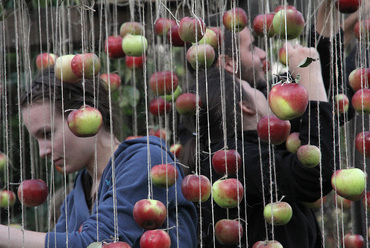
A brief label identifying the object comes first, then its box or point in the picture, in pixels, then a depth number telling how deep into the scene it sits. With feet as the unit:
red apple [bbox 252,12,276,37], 14.76
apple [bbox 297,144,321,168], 14.54
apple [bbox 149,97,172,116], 16.23
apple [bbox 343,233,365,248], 15.30
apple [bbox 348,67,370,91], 14.56
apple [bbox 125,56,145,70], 16.99
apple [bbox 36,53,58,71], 16.50
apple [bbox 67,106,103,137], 13.74
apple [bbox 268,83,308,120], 13.39
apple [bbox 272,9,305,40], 13.91
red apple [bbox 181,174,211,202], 13.88
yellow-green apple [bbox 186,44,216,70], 14.28
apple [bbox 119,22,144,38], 15.55
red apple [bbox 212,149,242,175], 14.25
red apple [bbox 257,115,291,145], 14.06
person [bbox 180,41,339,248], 14.99
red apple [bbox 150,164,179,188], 13.90
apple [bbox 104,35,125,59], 15.64
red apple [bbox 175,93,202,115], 15.15
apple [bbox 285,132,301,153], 15.08
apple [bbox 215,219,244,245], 14.22
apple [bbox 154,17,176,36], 15.65
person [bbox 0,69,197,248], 13.93
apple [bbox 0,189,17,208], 15.48
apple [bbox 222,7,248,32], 14.96
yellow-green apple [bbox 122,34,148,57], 15.14
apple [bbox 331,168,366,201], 13.81
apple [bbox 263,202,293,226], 14.07
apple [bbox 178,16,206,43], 13.90
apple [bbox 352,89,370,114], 14.27
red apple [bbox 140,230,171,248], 13.59
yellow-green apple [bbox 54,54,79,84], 14.42
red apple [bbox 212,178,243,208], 13.95
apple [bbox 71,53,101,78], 14.06
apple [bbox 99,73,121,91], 16.67
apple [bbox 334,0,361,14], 14.37
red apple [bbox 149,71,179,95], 15.06
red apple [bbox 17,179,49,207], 14.67
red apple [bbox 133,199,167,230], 13.65
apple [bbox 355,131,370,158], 14.19
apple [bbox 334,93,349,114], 15.30
